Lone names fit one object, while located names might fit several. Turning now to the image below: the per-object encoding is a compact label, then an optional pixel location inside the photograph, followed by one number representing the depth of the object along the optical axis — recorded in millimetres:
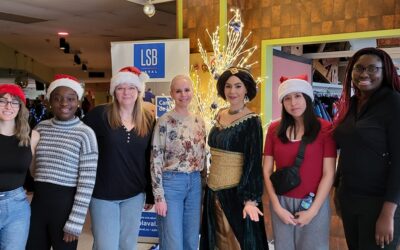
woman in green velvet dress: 2277
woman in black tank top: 2137
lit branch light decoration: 4117
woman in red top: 2156
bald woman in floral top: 2438
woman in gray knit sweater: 2195
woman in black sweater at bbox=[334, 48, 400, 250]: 1869
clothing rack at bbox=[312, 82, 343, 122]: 6098
